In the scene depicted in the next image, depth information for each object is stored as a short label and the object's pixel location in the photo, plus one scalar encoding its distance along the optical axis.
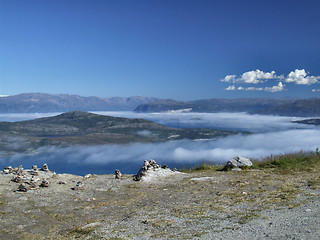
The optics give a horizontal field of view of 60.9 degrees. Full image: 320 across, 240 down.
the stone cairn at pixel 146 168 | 24.72
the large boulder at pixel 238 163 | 28.19
